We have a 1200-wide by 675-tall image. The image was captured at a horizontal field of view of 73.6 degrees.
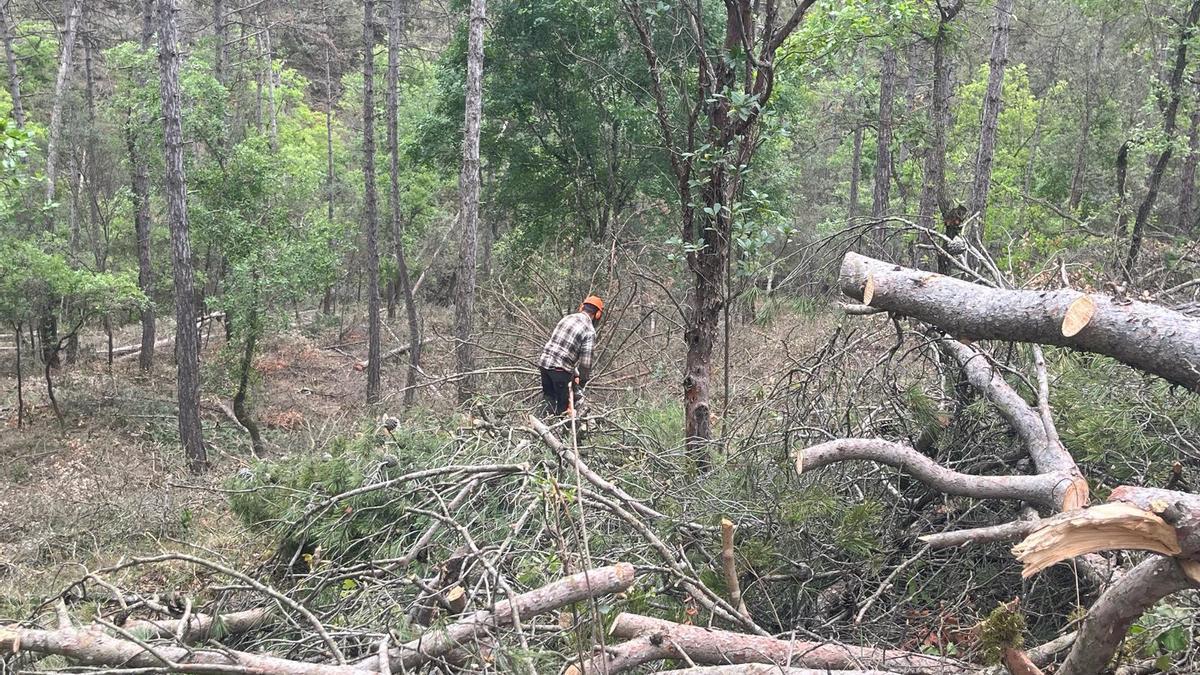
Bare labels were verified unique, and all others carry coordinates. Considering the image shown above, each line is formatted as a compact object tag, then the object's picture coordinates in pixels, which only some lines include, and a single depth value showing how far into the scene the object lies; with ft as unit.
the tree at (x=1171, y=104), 39.24
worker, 24.75
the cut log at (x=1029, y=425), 9.98
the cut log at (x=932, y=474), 10.24
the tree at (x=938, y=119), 31.96
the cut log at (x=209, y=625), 10.87
